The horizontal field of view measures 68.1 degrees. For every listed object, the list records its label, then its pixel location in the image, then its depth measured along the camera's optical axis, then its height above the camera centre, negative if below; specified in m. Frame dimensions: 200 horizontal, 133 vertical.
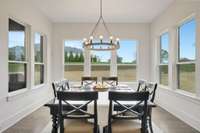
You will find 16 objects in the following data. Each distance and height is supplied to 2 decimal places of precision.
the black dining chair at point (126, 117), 1.66 -0.58
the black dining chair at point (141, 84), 2.93 -0.37
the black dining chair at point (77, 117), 1.67 -0.56
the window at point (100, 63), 5.44 +0.10
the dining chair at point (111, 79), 3.90 -0.35
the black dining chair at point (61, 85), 2.61 -0.37
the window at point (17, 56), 3.15 +0.22
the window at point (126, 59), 5.44 +0.24
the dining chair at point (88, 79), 3.89 -0.38
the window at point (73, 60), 5.44 +0.21
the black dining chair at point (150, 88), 2.36 -0.39
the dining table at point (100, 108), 1.95 -0.58
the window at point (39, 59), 4.35 +0.21
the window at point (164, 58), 4.30 +0.22
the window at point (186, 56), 3.15 +0.22
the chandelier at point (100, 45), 2.99 +0.42
